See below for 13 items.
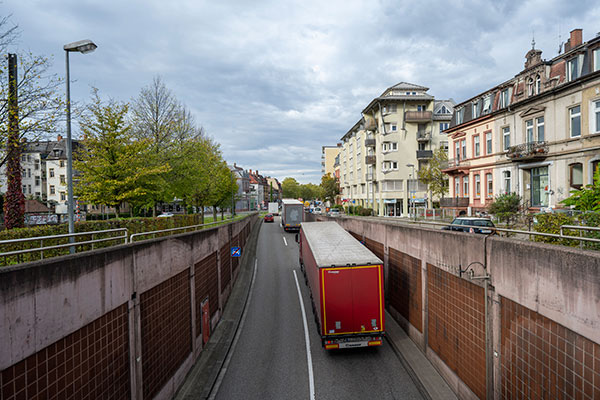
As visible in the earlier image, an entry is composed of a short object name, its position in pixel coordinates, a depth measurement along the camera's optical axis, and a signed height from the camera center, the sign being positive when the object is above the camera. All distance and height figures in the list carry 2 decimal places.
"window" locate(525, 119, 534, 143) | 26.29 +5.20
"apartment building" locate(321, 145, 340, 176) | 124.56 +16.33
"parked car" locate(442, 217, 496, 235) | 16.06 -1.39
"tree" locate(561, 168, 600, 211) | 9.29 -0.17
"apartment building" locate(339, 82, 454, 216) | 55.41 +9.87
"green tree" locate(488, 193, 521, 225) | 22.61 -0.73
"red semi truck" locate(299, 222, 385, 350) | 10.63 -3.44
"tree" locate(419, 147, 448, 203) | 42.84 +2.75
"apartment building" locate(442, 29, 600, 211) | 21.31 +5.03
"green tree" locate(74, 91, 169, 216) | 18.86 +2.13
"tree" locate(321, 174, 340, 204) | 88.31 +2.47
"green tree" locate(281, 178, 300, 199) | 178.62 +4.86
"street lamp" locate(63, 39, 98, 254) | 10.18 +3.57
